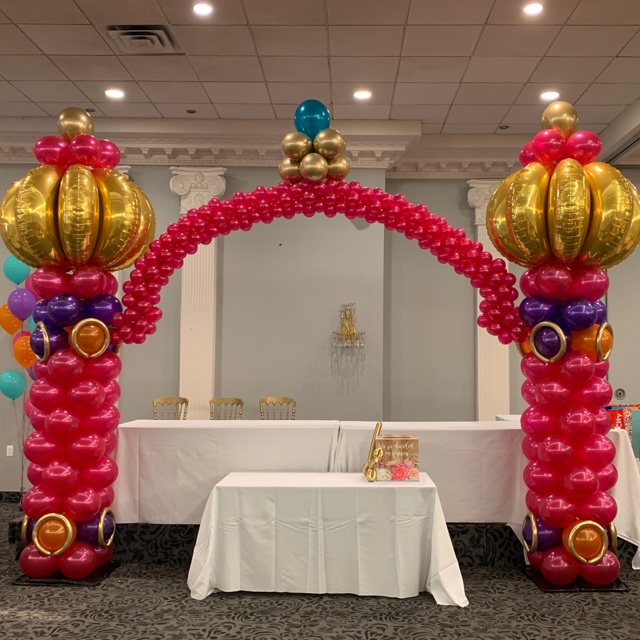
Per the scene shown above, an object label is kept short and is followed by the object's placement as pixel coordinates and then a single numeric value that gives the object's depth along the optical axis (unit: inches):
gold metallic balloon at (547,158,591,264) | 141.6
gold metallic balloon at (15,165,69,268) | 146.9
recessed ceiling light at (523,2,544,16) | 174.7
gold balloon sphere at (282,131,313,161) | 166.2
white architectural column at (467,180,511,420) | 283.0
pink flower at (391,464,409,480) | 146.6
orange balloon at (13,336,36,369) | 225.8
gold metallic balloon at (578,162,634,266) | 141.9
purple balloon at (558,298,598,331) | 147.0
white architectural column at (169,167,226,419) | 271.3
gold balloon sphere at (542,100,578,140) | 152.0
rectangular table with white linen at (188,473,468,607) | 139.5
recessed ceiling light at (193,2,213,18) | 176.8
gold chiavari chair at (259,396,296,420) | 258.7
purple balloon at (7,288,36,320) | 230.7
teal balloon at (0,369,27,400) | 240.7
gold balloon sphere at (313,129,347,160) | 164.2
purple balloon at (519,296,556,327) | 151.5
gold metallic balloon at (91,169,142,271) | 152.4
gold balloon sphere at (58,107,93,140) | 155.7
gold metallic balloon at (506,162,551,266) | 146.0
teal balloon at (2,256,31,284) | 245.1
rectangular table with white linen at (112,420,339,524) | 165.8
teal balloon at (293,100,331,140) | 167.5
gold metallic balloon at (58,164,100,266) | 147.2
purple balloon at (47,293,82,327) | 152.1
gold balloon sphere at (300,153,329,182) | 164.7
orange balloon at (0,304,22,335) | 242.5
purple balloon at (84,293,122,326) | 158.1
